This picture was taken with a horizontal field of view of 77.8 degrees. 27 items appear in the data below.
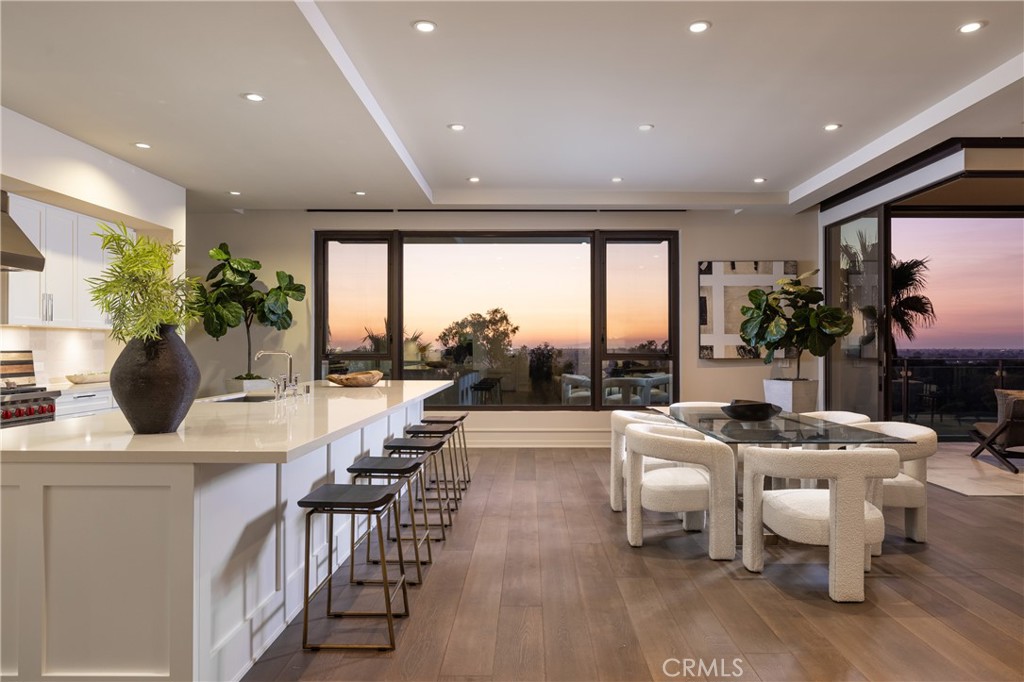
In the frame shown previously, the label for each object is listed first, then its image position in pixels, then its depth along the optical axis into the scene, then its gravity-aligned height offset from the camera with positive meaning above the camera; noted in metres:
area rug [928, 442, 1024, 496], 5.20 -1.20
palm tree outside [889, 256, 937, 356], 8.11 +0.57
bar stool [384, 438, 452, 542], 3.86 -0.63
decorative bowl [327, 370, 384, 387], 4.91 -0.28
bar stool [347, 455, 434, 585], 3.12 -0.62
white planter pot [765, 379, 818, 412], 6.20 -0.51
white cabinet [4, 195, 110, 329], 4.49 +0.55
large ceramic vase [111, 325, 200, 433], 2.18 -0.13
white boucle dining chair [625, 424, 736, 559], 3.44 -0.81
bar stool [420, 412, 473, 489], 4.98 -0.93
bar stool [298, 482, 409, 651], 2.46 -0.62
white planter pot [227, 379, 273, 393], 6.47 -0.43
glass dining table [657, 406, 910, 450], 3.25 -0.49
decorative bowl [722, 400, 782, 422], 4.12 -0.47
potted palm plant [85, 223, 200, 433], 2.17 +0.04
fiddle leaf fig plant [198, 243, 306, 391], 6.61 +0.46
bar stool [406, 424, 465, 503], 4.49 -0.64
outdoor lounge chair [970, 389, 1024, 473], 5.89 -0.85
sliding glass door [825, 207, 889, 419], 6.21 +0.35
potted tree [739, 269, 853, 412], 6.02 +0.14
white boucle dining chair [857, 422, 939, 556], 3.71 -0.84
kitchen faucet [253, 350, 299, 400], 3.73 -0.26
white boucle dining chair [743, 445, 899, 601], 2.91 -0.81
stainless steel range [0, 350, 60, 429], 4.15 -0.35
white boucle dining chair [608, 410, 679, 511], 4.43 -0.71
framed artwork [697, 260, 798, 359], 7.49 +0.40
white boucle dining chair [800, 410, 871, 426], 4.42 -0.53
